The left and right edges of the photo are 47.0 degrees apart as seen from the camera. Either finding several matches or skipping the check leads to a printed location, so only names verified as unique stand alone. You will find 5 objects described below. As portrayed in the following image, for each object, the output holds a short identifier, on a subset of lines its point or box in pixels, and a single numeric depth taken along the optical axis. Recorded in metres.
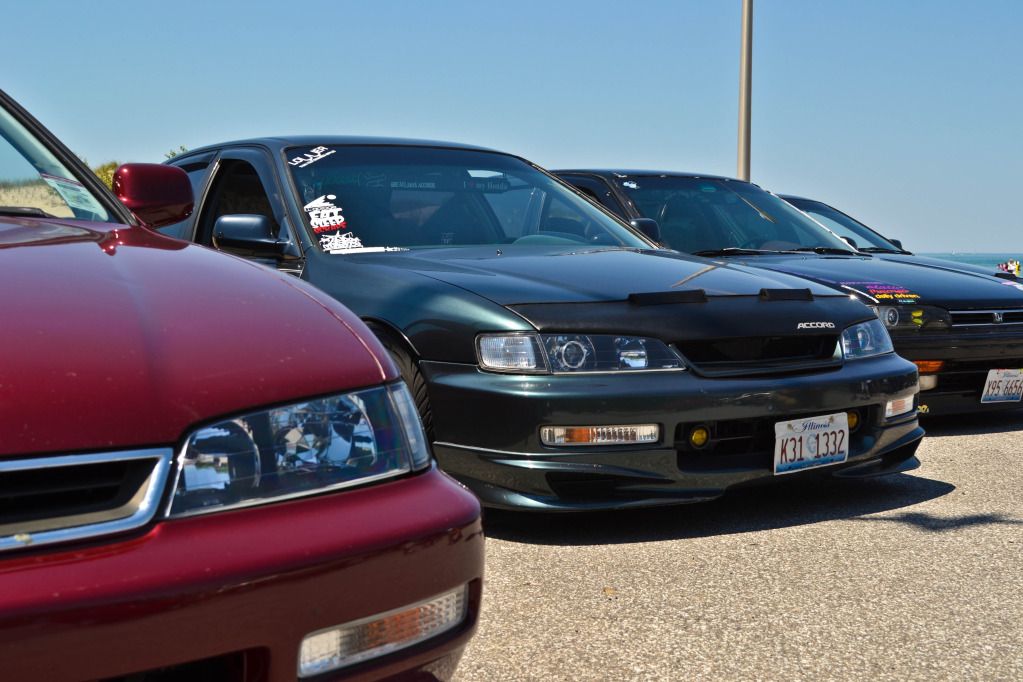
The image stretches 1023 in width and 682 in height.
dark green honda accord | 3.68
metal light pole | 11.93
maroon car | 1.51
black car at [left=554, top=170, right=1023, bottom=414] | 5.95
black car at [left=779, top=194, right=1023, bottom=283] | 7.03
